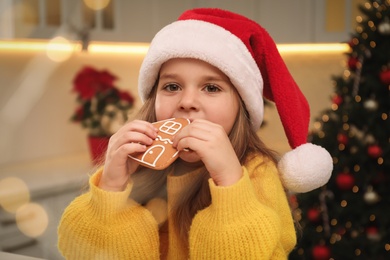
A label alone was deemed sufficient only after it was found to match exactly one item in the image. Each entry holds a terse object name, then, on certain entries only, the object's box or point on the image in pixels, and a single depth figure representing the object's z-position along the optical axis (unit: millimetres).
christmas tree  1334
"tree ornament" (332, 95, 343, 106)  1411
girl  454
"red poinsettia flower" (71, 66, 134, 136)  1535
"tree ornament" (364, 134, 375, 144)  1351
